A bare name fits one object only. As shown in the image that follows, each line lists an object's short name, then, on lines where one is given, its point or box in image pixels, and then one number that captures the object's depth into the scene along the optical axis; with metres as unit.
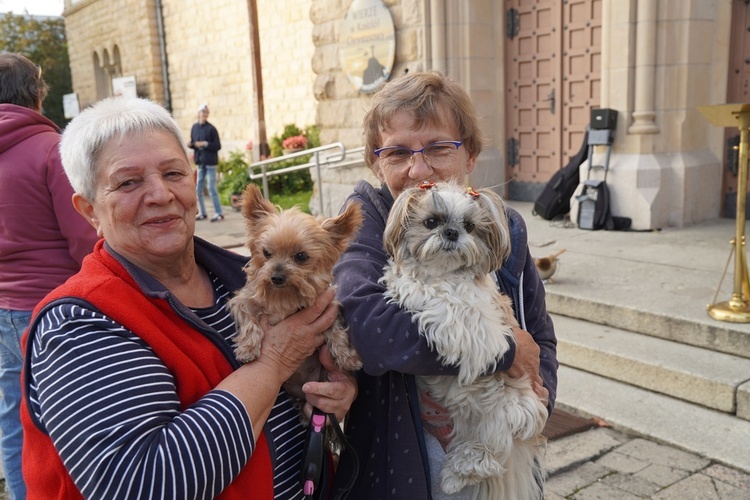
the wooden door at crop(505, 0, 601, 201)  9.24
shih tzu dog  1.91
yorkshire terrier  1.99
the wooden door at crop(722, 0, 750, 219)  8.05
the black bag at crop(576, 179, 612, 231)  8.34
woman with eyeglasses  1.90
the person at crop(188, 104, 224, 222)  14.67
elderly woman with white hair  1.51
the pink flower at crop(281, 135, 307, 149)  16.47
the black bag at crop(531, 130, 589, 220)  8.86
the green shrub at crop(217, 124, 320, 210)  16.36
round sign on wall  10.12
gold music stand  5.07
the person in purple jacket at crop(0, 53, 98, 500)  3.38
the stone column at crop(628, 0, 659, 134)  7.79
